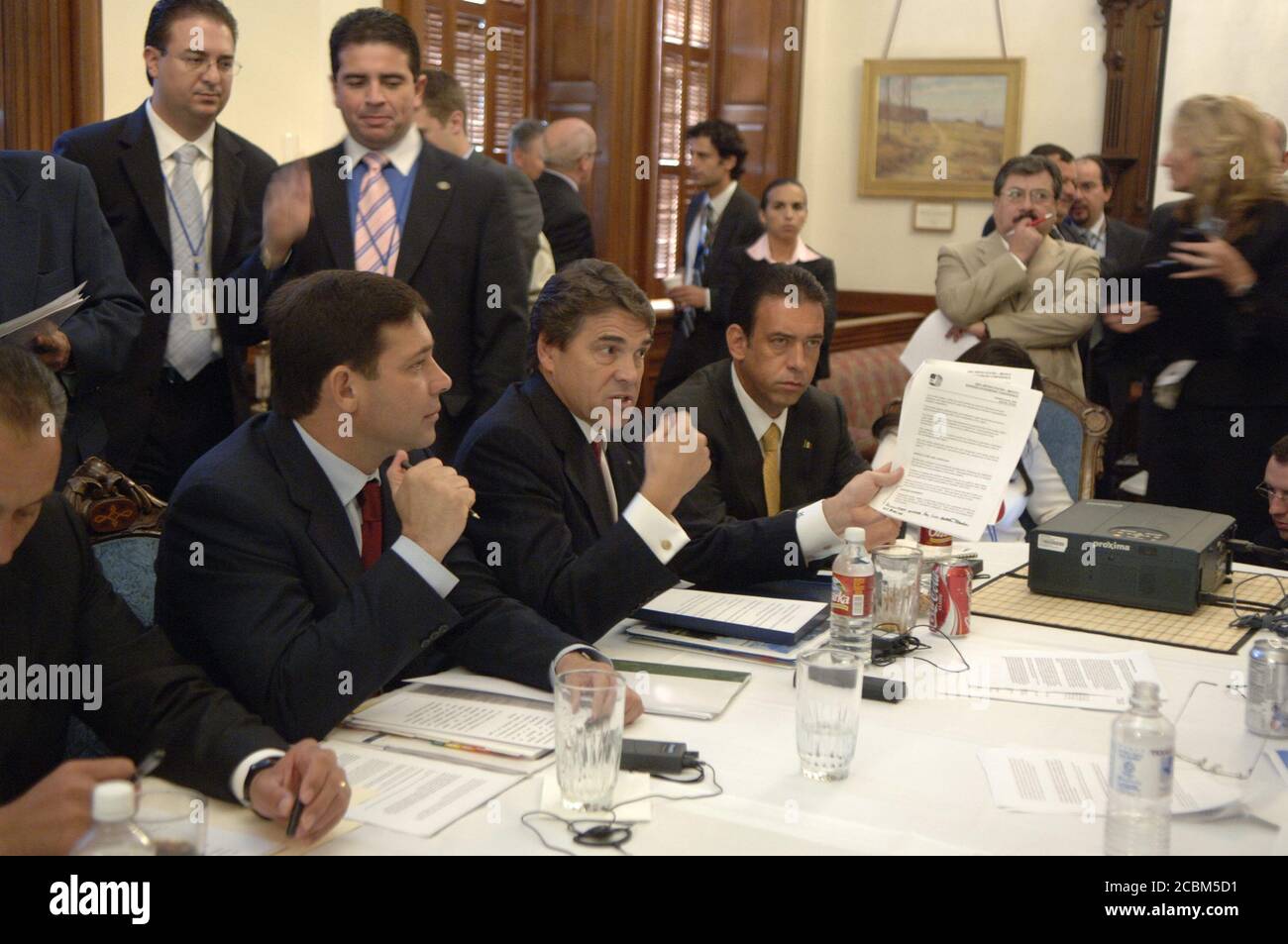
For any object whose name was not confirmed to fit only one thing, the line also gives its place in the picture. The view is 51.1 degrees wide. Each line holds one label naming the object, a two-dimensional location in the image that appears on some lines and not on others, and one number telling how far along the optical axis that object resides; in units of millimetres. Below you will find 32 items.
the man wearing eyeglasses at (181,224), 3293
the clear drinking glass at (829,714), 1764
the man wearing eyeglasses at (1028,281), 4859
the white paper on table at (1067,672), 2209
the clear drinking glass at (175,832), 1313
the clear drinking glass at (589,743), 1641
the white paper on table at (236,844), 1521
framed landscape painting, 8773
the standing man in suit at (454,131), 4496
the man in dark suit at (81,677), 1625
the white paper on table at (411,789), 1595
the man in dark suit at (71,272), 2846
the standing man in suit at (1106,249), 5801
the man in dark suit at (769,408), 3148
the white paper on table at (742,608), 2395
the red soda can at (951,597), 2436
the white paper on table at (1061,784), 1708
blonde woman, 3480
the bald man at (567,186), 5324
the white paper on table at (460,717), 1873
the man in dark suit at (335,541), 1866
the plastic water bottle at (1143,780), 1554
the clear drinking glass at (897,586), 2424
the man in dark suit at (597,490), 2271
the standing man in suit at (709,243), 5824
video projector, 2703
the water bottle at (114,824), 1221
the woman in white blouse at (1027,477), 3803
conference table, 1567
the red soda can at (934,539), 2598
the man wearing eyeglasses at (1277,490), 3428
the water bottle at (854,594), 2285
